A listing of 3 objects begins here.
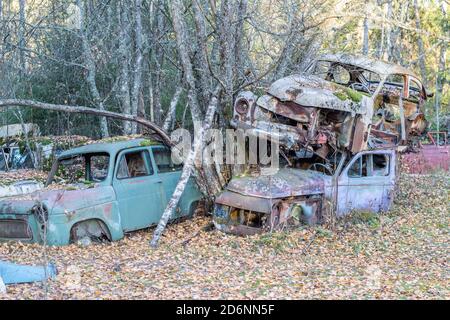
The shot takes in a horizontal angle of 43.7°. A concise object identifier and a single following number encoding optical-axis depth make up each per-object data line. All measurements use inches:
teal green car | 323.9
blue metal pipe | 245.6
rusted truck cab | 352.5
